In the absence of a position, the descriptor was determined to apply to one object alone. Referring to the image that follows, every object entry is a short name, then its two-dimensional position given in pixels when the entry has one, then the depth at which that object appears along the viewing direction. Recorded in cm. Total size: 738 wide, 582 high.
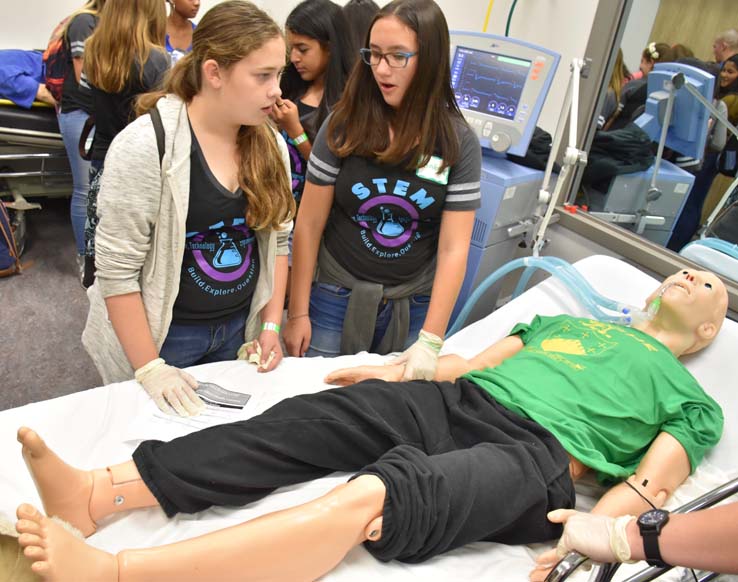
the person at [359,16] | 187
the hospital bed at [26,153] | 293
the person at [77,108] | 225
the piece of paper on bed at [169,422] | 127
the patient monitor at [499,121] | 219
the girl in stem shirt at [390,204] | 145
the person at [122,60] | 201
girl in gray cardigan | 120
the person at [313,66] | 185
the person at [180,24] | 278
